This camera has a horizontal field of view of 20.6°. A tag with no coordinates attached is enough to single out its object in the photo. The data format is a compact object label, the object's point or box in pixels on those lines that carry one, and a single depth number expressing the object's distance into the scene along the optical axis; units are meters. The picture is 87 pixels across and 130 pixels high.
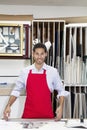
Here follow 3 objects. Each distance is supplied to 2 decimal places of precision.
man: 2.32
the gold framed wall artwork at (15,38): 3.21
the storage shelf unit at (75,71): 3.06
